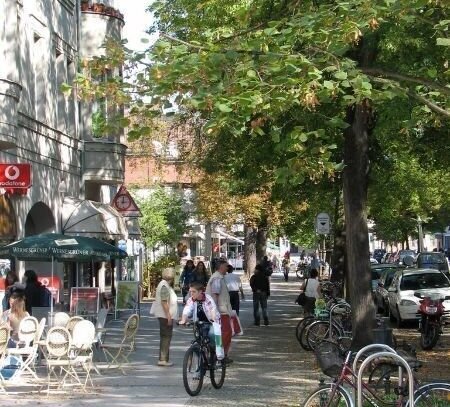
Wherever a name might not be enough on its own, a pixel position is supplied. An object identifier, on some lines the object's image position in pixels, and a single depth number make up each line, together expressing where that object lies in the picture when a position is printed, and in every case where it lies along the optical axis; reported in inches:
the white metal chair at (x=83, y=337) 531.8
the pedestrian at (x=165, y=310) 625.6
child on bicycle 520.4
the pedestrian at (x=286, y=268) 2497.5
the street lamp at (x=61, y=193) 963.0
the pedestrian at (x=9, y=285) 713.6
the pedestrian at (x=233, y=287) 896.3
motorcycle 733.3
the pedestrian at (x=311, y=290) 877.2
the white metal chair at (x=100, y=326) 627.5
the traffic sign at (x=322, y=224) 1184.2
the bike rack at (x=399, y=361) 323.1
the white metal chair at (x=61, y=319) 620.3
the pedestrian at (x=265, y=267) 1010.7
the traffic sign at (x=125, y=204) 944.9
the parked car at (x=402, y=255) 2504.9
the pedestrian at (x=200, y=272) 1031.0
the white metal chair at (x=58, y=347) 512.1
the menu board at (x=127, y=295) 921.5
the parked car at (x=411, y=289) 962.1
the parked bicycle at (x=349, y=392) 324.5
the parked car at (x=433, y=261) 1871.3
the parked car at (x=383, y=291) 1146.9
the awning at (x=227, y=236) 2651.8
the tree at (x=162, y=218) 2014.0
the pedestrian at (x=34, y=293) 702.5
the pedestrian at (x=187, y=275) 1108.6
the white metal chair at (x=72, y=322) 593.0
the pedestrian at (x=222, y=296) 602.9
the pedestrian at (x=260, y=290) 991.0
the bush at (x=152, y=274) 1517.0
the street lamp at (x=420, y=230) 2561.5
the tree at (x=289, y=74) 340.5
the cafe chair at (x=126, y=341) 606.5
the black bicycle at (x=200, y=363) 492.7
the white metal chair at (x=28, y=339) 541.0
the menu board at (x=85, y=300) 818.2
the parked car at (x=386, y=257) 2913.6
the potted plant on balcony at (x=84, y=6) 1093.1
